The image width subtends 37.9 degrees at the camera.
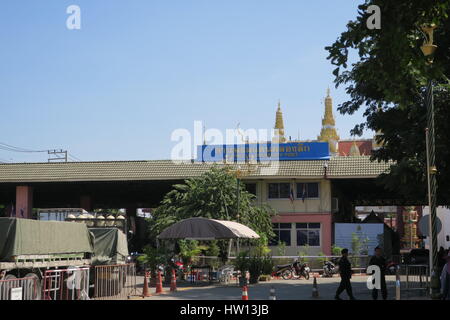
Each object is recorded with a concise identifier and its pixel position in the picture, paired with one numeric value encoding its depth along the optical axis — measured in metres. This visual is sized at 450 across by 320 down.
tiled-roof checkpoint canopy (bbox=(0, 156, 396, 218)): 46.09
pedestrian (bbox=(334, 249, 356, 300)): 19.47
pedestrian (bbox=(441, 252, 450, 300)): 18.44
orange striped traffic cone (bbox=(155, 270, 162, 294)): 23.84
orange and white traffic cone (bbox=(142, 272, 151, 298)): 22.02
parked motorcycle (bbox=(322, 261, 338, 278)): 36.38
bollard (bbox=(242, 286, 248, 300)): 16.16
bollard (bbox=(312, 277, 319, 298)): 22.02
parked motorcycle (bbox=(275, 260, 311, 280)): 34.41
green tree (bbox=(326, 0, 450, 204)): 13.69
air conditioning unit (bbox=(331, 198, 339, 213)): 46.70
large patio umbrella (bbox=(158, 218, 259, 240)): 27.34
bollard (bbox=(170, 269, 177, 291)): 25.48
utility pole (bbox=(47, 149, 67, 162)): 79.94
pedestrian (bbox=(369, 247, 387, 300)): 19.64
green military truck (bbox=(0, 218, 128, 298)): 17.28
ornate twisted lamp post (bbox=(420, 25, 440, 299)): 17.34
